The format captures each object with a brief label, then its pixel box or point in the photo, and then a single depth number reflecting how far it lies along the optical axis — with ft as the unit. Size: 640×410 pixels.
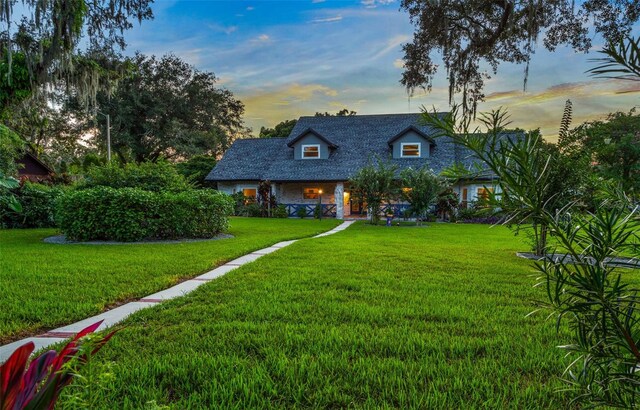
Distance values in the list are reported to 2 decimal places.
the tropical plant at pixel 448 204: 62.44
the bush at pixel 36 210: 44.64
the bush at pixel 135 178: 39.65
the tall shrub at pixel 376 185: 53.93
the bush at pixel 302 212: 70.38
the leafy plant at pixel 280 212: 70.18
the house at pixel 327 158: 71.26
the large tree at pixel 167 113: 99.50
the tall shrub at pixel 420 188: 53.42
